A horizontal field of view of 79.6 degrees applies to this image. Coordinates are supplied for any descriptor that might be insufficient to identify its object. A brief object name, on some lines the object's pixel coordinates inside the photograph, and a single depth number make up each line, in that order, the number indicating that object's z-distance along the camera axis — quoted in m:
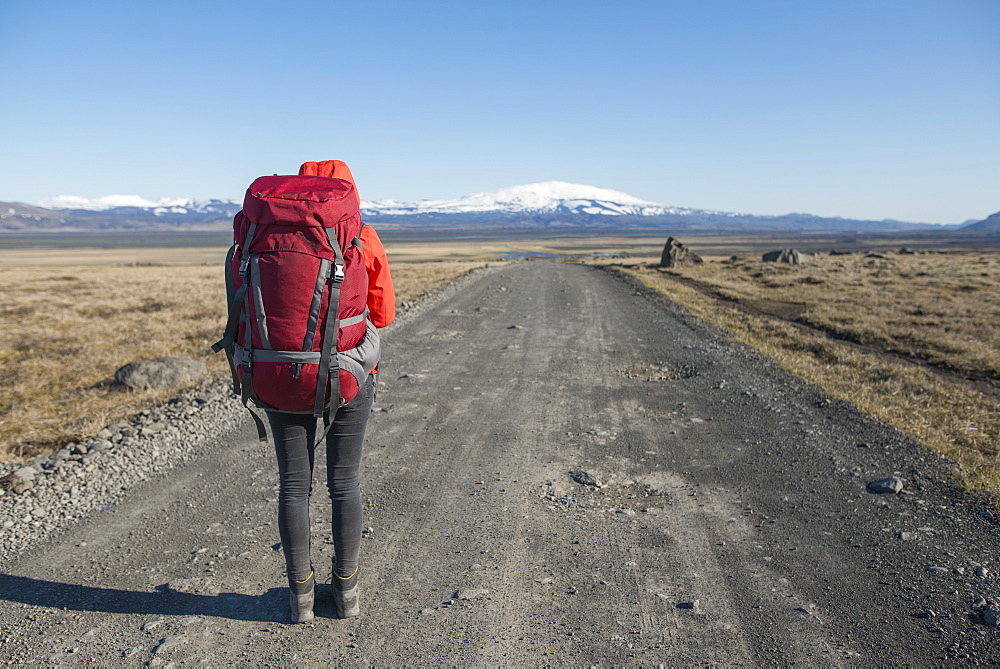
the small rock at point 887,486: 4.89
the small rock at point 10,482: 4.92
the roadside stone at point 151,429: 6.22
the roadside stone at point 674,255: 39.69
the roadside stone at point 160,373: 8.81
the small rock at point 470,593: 3.49
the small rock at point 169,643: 2.99
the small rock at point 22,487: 4.84
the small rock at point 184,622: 3.19
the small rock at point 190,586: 3.52
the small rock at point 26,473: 5.03
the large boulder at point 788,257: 41.80
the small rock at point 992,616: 3.23
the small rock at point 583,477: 5.12
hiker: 2.70
